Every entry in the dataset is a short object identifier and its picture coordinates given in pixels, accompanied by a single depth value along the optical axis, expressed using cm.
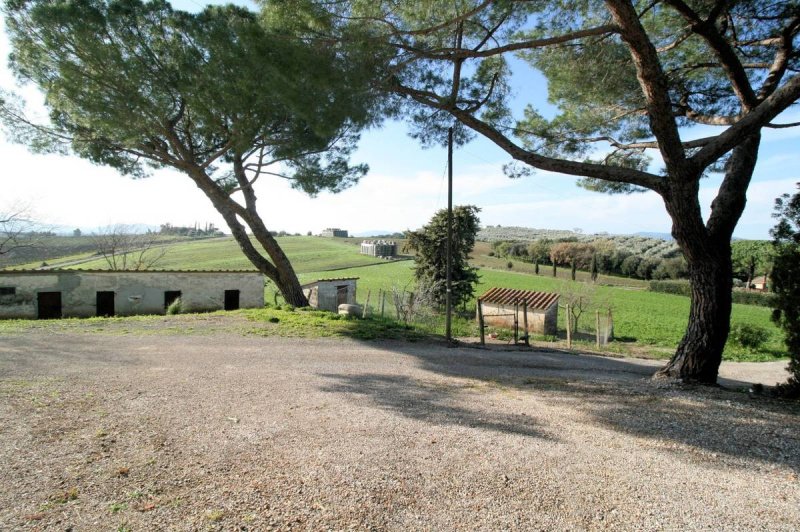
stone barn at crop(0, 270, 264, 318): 1568
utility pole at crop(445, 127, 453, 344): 1011
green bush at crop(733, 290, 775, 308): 3472
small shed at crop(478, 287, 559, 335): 2141
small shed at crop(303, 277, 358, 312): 2167
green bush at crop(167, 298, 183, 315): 1447
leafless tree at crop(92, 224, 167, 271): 3338
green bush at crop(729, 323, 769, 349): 1825
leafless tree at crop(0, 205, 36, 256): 1943
